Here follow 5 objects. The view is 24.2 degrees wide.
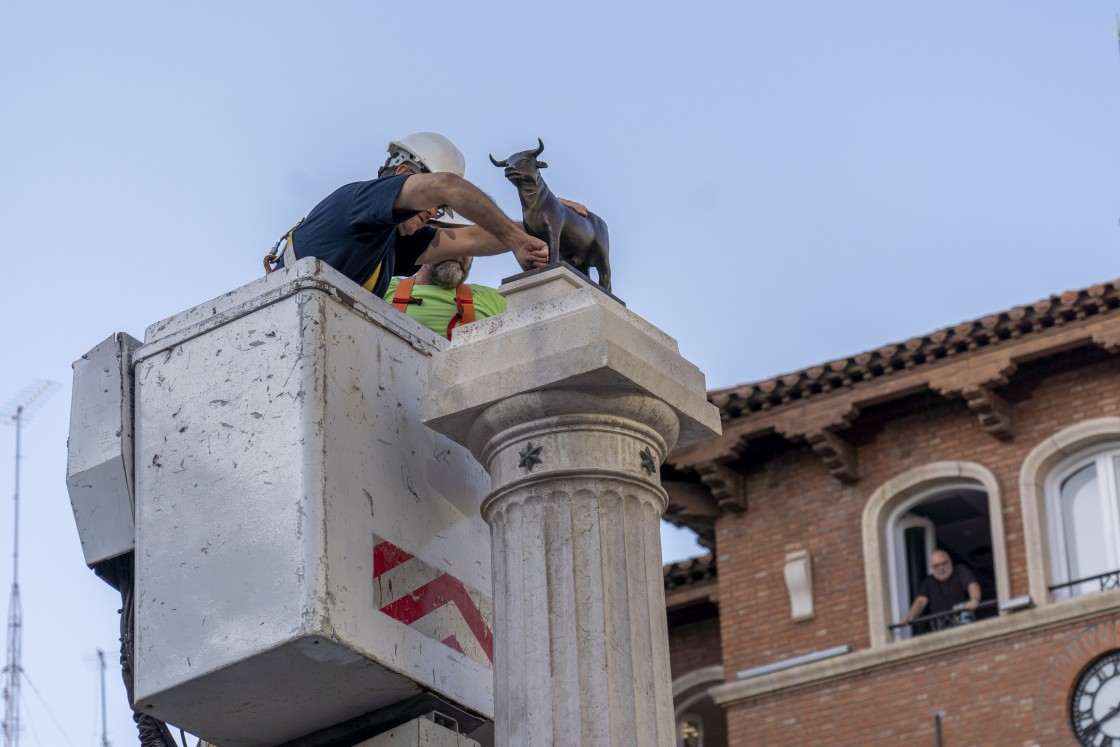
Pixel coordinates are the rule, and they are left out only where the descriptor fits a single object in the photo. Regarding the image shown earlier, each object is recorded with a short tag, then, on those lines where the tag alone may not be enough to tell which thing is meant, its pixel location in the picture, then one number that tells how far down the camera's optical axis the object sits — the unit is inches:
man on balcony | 1063.0
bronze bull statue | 302.2
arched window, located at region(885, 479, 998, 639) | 1090.7
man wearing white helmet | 311.7
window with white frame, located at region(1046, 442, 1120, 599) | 1040.8
